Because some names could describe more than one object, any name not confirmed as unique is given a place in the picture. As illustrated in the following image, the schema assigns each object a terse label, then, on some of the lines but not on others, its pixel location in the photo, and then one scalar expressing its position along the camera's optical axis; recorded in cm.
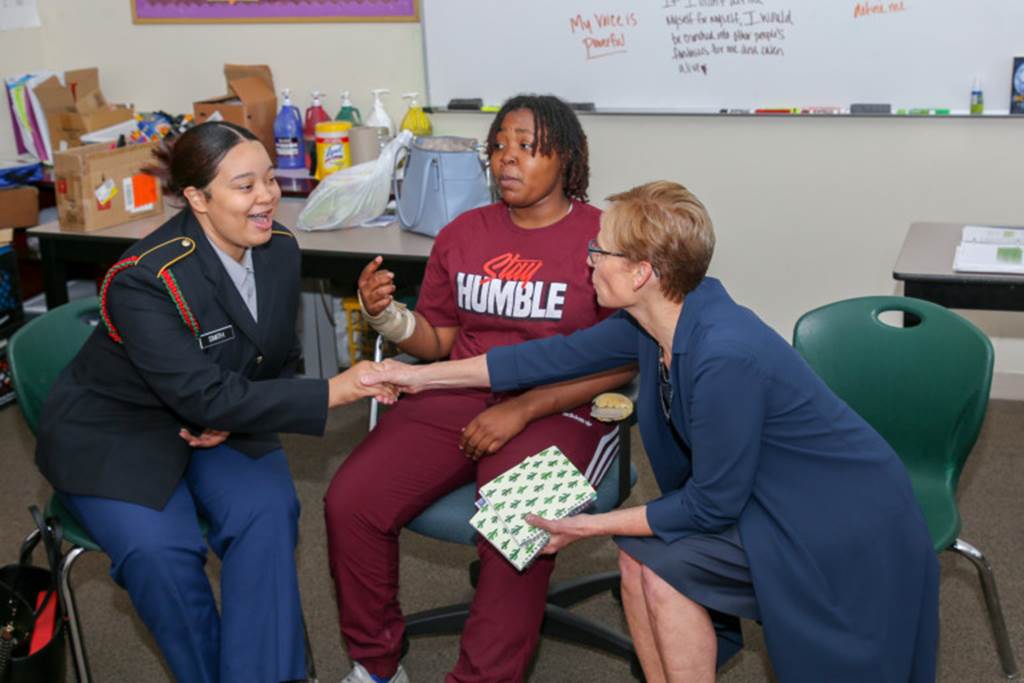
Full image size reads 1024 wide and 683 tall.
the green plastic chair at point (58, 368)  225
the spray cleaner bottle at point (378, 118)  418
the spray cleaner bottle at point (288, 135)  419
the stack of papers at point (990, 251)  267
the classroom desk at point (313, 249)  323
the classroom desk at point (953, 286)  262
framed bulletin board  421
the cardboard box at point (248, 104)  414
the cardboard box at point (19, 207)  396
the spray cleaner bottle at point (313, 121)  423
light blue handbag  325
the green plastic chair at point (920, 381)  227
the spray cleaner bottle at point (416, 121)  416
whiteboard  358
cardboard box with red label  349
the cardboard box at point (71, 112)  435
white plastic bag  349
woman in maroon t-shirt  222
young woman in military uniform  215
